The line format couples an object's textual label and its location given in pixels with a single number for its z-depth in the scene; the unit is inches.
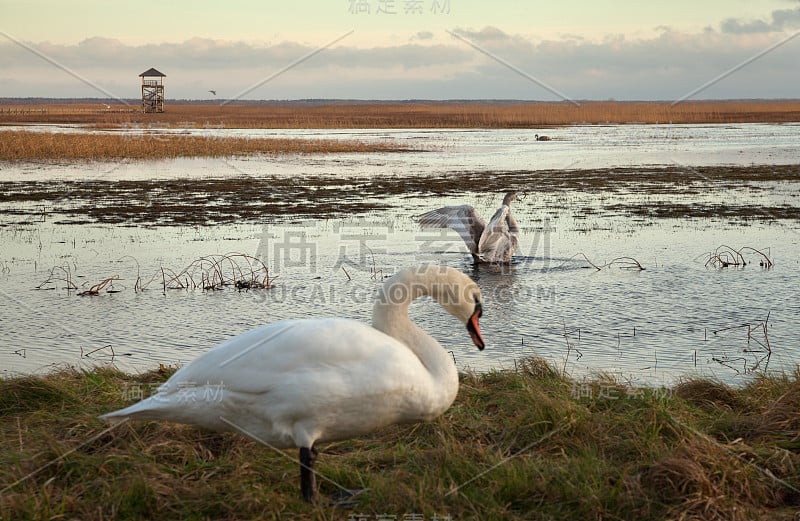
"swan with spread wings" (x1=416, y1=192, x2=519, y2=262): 555.8
